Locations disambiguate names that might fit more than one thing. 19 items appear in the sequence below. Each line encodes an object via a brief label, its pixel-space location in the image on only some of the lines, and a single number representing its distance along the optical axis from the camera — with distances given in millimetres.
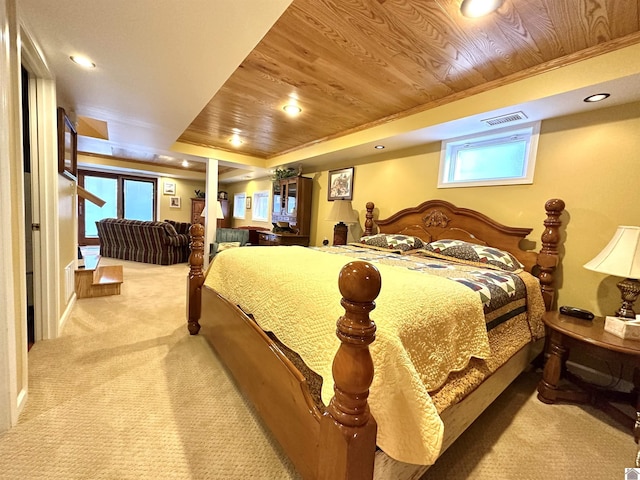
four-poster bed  754
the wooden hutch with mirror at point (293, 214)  4691
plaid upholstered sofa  5004
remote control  1739
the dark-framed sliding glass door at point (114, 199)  7086
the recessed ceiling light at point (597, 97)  1810
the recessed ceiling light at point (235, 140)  4035
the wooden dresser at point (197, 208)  7887
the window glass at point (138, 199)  7582
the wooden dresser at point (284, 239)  4625
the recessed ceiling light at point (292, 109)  2869
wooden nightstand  1508
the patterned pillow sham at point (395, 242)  2813
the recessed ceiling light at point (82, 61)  1862
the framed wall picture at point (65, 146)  2137
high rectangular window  2406
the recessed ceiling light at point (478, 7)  1377
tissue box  1464
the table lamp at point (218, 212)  4852
